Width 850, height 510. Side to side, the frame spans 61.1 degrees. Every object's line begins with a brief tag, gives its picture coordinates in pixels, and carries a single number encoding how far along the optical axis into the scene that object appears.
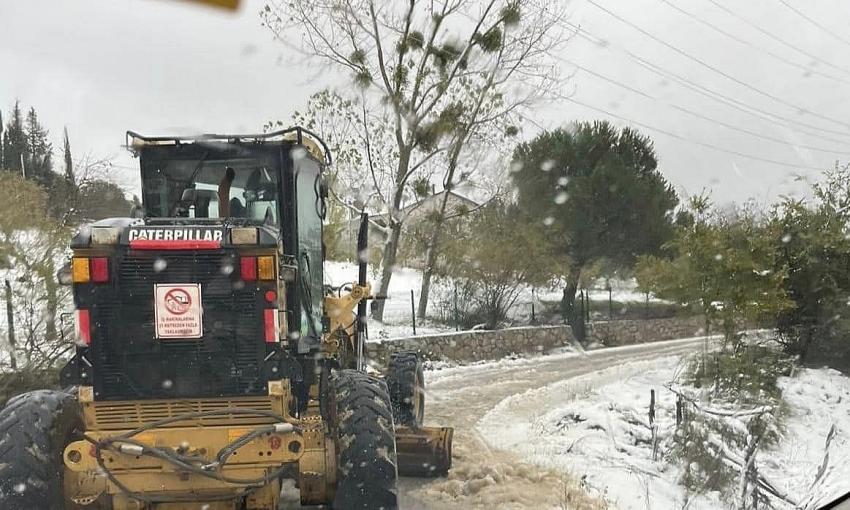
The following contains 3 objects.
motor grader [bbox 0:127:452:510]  3.51
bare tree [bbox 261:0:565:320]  14.37
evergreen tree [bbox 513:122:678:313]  20.59
